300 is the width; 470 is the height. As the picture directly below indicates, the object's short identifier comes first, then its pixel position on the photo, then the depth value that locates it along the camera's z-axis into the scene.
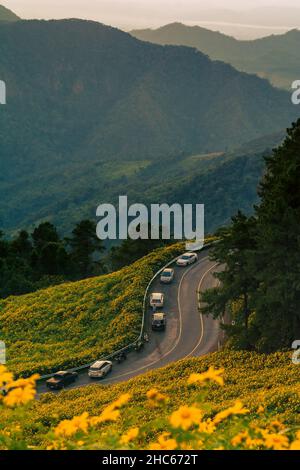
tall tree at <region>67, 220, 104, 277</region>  79.12
